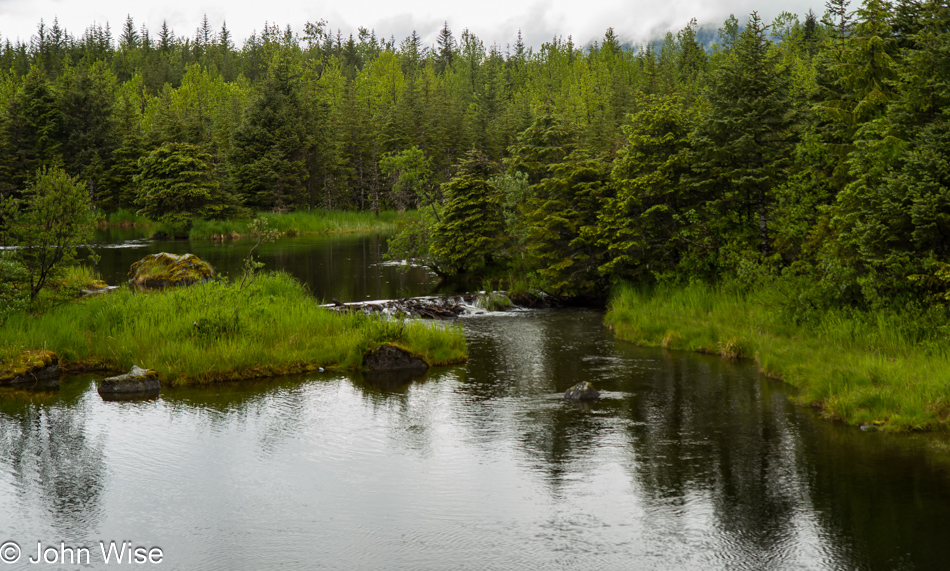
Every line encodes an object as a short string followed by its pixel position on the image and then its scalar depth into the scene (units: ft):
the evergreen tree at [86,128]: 261.44
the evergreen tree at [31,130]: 253.03
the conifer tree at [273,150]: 255.50
